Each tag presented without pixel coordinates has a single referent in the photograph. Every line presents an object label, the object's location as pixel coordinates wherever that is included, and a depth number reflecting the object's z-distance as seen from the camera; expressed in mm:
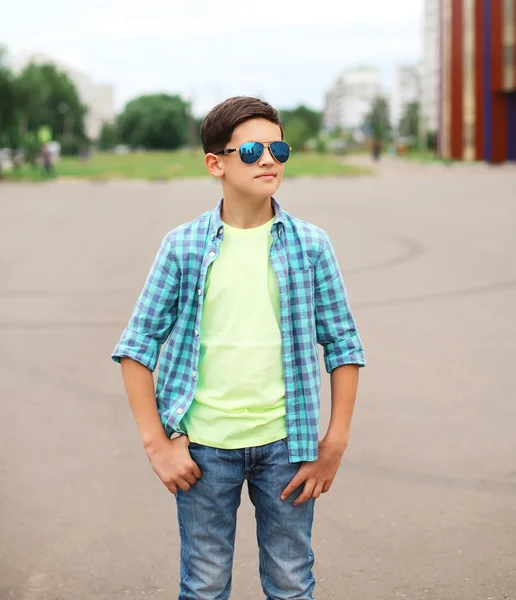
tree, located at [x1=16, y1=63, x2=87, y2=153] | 125450
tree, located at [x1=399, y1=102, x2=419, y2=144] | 133250
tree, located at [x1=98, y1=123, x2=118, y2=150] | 164375
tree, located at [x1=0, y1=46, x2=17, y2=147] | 42375
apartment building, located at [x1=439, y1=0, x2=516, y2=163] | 59625
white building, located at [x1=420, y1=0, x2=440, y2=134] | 133250
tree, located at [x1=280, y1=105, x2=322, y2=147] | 189388
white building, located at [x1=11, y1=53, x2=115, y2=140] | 170375
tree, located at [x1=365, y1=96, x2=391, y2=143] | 132250
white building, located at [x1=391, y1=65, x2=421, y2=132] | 177750
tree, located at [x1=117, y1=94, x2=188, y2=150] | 155000
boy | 2385
